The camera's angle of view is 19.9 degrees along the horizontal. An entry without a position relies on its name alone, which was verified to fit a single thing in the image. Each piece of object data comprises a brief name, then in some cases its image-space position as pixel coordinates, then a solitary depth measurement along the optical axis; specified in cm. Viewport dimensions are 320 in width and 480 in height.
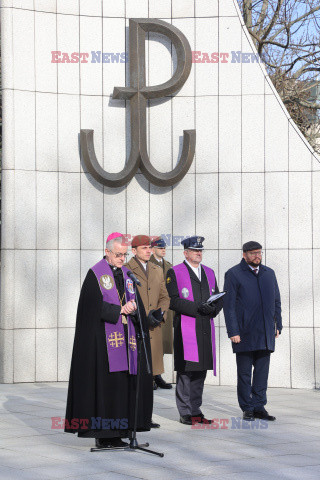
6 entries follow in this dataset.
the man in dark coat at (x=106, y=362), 751
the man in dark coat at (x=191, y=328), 916
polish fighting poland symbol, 1254
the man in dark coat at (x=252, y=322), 937
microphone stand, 730
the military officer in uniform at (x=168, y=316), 1177
